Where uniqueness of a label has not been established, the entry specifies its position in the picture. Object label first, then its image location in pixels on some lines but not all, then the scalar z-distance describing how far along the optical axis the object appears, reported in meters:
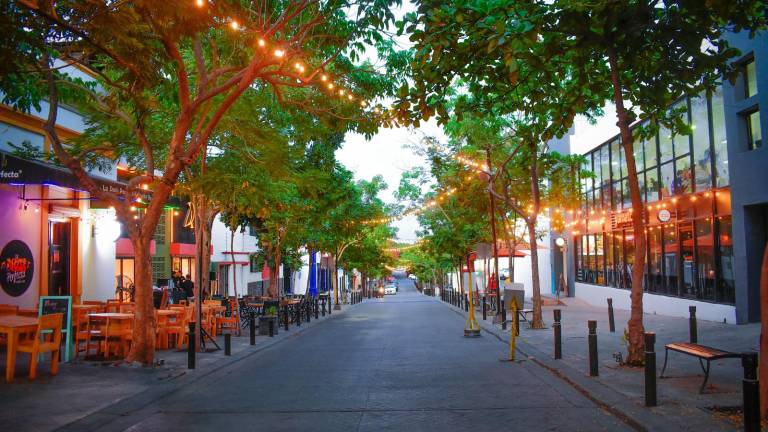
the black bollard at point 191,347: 12.42
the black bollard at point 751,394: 6.15
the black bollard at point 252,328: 17.37
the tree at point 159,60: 10.03
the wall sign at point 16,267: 15.77
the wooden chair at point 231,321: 19.47
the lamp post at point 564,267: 39.35
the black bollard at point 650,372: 8.38
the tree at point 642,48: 9.16
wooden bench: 8.65
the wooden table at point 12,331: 10.62
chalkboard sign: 12.75
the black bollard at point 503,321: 21.64
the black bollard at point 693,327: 14.59
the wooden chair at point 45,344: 10.87
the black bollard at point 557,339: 13.44
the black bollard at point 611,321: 18.77
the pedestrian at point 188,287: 25.89
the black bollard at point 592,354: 10.97
